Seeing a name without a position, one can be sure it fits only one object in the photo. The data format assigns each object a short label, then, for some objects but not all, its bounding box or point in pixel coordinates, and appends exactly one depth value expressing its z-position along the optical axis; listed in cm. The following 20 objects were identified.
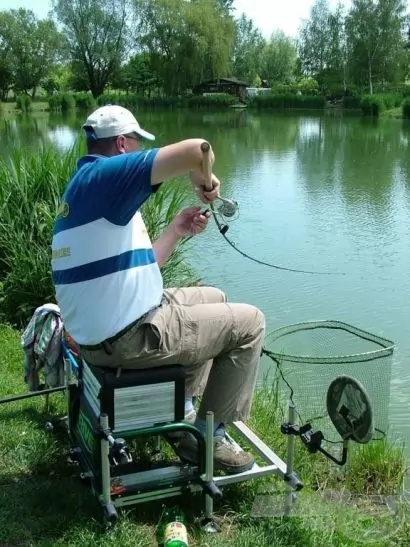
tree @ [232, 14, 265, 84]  6712
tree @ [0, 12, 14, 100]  5828
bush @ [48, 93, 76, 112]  4641
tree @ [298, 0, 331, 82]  5806
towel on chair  330
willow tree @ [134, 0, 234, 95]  4916
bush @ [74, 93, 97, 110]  4731
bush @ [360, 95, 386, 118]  3681
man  224
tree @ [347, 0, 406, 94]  4897
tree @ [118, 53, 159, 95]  5291
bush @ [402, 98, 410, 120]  3328
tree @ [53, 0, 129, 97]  5522
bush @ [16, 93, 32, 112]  4747
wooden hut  5125
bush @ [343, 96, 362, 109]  4197
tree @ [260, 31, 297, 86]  7362
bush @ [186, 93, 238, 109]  4694
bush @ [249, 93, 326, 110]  4412
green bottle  234
